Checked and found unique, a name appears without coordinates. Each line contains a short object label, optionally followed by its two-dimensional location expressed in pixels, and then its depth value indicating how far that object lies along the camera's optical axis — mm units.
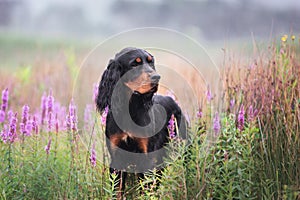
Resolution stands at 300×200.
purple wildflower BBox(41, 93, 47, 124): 7857
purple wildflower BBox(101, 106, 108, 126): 6500
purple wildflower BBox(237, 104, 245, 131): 6580
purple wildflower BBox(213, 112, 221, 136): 7020
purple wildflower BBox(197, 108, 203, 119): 7208
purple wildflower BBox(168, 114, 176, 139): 6301
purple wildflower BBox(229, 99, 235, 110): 7894
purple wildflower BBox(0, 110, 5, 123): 7074
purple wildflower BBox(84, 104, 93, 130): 8750
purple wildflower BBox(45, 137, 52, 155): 6715
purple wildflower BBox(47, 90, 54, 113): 7109
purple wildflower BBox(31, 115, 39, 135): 6702
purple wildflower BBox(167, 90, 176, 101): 8828
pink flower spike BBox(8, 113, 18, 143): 6487
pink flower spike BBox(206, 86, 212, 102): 7660
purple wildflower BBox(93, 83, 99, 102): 8195
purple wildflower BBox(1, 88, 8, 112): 7074
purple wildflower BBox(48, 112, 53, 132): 6984
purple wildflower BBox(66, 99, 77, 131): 6242
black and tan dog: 7250
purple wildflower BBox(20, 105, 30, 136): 6910
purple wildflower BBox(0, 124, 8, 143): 6785
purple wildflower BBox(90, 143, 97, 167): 6520
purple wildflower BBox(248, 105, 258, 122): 6623
